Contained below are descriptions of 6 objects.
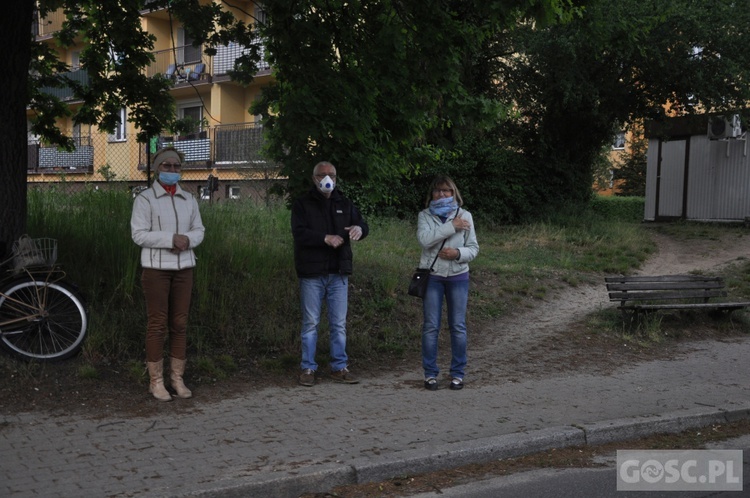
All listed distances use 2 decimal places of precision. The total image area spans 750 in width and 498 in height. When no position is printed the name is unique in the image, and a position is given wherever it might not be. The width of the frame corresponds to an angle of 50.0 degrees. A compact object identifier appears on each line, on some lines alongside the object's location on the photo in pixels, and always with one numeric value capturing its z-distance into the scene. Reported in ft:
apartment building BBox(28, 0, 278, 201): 74.79
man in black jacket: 24.47
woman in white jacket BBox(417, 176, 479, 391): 24.63
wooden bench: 33.94
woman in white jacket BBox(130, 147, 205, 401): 22.04
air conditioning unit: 67.21
